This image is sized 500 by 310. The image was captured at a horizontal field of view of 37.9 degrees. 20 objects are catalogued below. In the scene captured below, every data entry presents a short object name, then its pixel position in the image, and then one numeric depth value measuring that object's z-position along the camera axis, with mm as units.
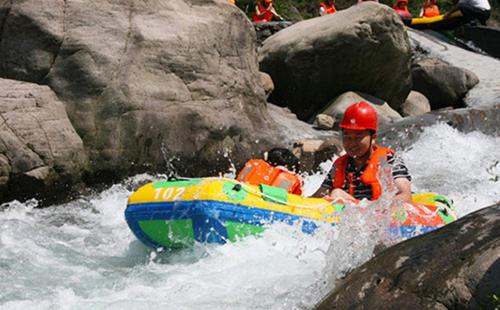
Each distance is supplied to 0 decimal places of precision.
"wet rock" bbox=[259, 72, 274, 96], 11734
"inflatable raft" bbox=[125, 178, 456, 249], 5309
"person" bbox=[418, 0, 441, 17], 20234
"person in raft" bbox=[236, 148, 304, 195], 6160
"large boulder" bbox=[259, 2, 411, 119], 11750
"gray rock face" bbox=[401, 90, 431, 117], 13203
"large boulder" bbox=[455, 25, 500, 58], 17491
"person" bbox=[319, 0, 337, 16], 18922
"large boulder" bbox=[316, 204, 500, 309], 3080
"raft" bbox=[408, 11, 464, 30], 18469
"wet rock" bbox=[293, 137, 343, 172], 9172
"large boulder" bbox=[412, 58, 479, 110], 14195
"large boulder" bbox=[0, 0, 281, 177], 7887
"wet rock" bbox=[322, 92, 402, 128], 11477
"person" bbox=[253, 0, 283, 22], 17116
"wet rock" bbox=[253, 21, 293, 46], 14992
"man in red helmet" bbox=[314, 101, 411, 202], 5523
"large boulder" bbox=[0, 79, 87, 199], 6902
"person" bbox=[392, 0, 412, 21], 19625
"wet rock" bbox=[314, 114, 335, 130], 10992
